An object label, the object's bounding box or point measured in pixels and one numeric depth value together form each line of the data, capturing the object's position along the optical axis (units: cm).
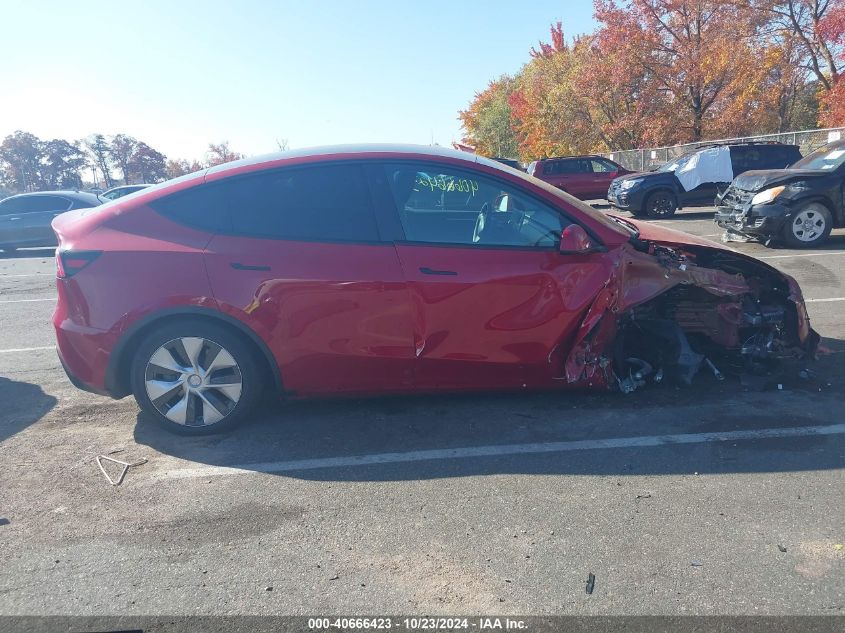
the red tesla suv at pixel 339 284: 397
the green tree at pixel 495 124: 5025
